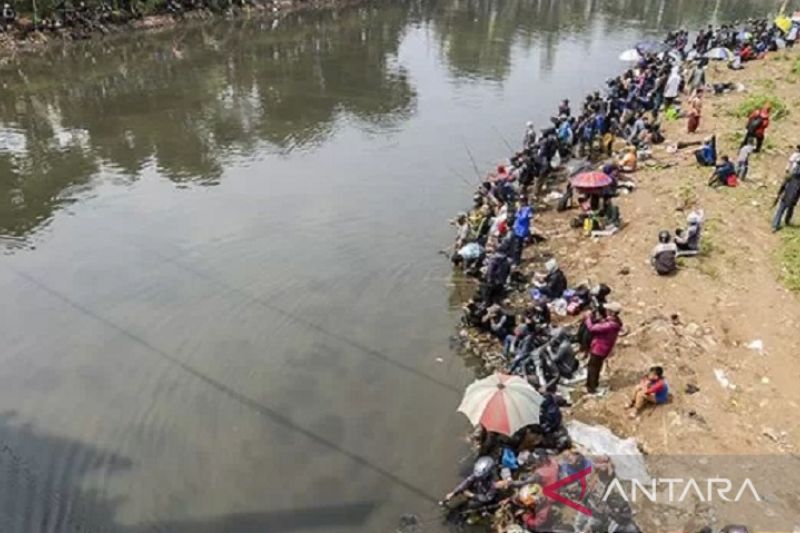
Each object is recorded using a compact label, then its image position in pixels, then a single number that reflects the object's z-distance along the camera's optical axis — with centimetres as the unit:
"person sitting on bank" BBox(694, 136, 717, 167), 2053
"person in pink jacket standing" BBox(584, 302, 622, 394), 1130
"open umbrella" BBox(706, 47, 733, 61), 3042
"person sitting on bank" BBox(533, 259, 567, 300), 1482
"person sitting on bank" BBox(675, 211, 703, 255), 1567
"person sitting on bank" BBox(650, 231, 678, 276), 1513
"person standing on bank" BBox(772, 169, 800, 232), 1608
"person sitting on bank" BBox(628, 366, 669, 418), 1146
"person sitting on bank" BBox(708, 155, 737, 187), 1906
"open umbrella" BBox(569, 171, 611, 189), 1730
